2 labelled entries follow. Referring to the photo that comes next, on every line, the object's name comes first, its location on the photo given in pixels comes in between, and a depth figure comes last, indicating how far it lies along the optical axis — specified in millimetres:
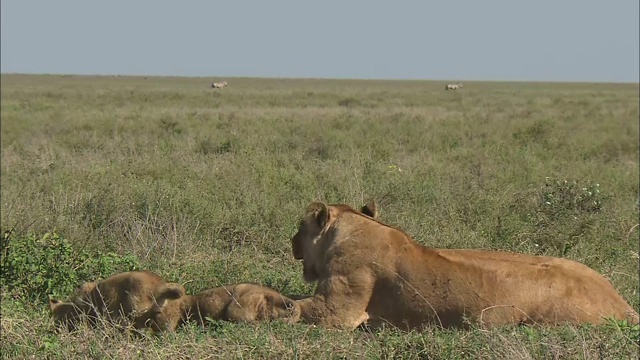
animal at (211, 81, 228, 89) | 149425
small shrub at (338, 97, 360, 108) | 84269
